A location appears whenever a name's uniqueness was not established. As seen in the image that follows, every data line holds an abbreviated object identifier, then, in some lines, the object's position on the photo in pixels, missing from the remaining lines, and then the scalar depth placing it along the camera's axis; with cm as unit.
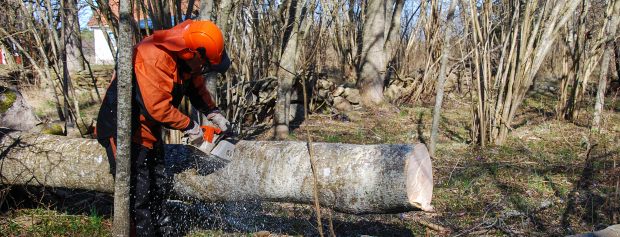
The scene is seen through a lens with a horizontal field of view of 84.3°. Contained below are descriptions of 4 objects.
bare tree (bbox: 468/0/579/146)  479
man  225
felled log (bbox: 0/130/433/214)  212
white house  2149
